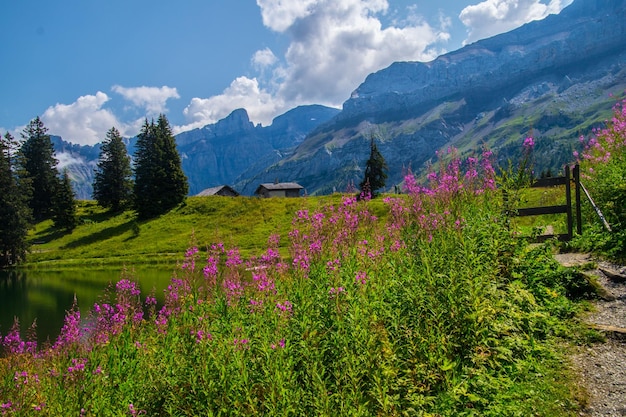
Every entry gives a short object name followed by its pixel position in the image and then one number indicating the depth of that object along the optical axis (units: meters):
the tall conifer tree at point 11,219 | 54.94
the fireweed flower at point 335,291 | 6.06
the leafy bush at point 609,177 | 11.27
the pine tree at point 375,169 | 65.19
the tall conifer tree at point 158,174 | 69.12
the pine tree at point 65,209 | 68.19
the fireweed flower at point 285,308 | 5.97
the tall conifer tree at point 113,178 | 77.62
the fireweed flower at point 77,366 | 5.82
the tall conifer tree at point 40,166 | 82.75
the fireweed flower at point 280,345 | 5.21
